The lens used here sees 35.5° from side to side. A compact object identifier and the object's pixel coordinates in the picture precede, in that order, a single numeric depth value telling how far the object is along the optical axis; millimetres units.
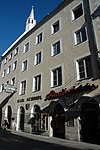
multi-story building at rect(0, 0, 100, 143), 11953
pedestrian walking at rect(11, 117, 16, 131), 19625
